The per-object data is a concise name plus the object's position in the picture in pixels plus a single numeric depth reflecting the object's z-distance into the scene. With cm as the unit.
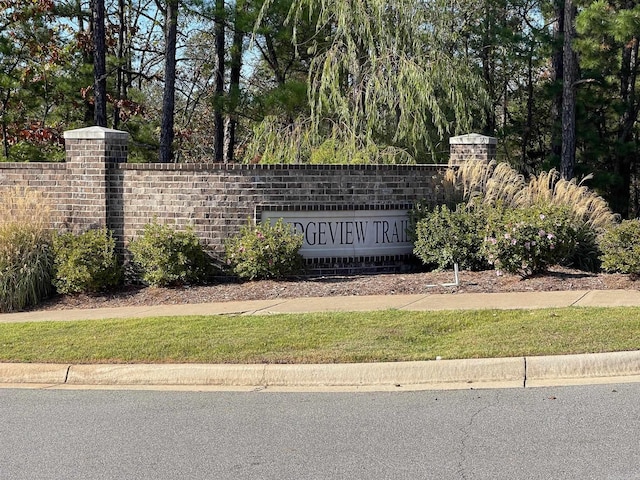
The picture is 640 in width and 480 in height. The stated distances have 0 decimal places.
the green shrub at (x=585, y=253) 1215
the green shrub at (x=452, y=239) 1191
